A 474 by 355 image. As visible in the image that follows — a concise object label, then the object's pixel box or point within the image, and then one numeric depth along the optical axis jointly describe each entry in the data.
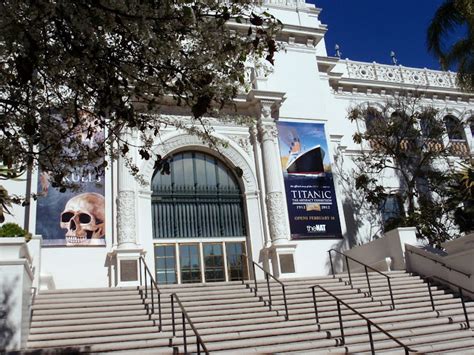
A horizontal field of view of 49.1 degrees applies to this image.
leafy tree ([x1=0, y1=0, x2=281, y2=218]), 6.29
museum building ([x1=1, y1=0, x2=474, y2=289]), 18.00
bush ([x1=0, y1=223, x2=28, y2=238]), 13.00
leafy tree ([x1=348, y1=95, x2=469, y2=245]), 22.75
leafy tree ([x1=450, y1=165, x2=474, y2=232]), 19.00
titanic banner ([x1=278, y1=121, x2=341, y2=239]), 21.12
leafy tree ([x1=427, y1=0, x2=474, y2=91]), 18.92
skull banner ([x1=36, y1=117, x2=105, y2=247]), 17.78
